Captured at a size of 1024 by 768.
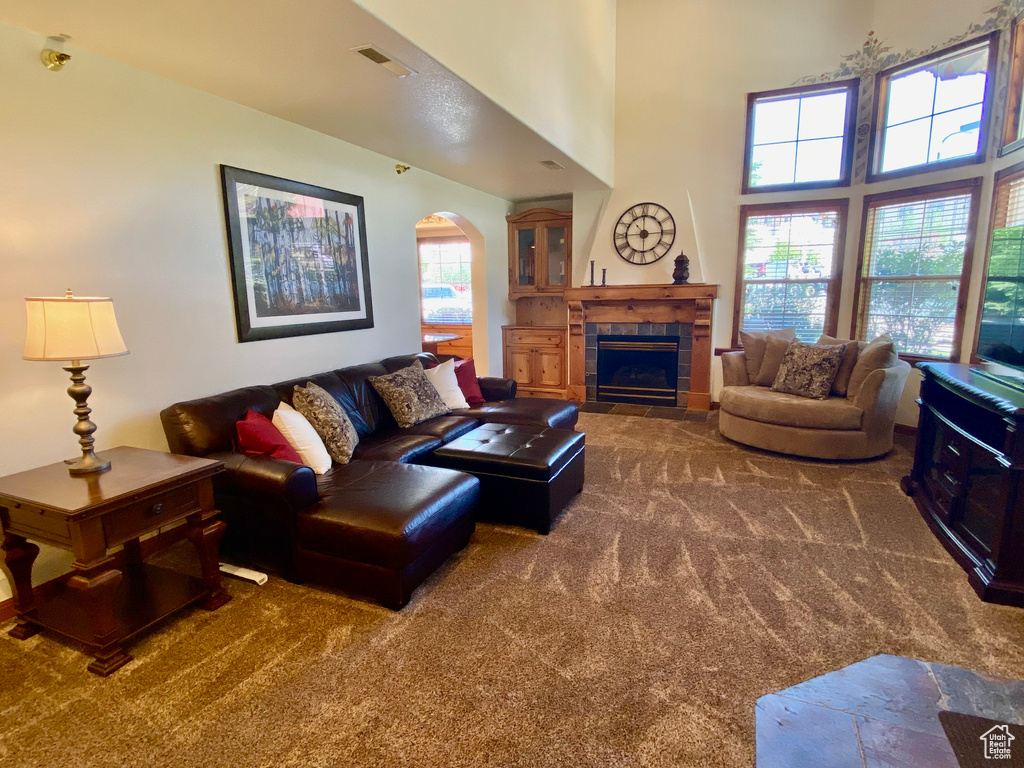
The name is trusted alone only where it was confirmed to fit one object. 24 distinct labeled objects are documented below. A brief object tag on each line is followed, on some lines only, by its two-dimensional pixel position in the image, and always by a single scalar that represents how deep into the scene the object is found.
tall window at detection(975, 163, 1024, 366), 2.88
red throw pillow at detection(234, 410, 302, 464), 2.61
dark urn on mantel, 5.64
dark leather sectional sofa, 2.26
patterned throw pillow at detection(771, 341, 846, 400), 4.33
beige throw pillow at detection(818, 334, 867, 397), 4.32
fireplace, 5.66
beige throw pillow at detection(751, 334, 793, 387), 4.76
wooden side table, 1.86
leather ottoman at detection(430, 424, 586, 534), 2.93
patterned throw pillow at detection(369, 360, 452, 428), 3.72
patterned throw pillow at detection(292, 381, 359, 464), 3.01
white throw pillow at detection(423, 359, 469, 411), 4.16
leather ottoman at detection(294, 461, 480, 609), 2.22
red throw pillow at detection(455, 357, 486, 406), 4.35
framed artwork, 3.16
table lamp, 1.94
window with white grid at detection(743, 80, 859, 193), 5.08
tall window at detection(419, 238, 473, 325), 8.16
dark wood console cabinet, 2.23
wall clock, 5.82
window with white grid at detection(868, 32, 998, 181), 4.12
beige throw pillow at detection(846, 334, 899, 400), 4.00
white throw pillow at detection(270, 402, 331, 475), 2.78
